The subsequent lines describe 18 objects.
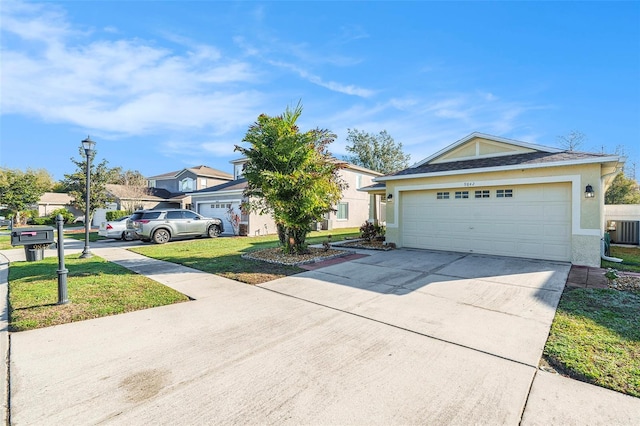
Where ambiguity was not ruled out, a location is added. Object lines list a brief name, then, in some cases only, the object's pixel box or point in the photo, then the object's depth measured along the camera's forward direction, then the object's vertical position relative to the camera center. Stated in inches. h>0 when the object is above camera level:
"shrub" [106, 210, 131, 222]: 951.9 +0.3
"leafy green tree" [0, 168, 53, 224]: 1026.1 +76.9
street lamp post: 368.2 +54.8
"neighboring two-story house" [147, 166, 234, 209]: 1135.0 +136.2
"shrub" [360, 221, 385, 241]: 499.5 -34.7
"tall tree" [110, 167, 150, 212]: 1019.9 +75.9
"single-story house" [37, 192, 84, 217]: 1249.4 +41.2
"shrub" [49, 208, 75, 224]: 1018.3 -6.2
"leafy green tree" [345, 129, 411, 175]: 1596.9 +344.3
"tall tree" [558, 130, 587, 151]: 986.1 +248.2
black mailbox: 301.1 -23.0
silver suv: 537.6 -24.0
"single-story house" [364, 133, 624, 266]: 312.3 +14.3
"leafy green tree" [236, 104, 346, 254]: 334.6 +49.5
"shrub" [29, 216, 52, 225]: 1066.8 -27.8
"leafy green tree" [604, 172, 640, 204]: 900.0 +65.4
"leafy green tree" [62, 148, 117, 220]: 841.0 +92.1
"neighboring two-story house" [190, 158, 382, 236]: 682.2 +22.6
